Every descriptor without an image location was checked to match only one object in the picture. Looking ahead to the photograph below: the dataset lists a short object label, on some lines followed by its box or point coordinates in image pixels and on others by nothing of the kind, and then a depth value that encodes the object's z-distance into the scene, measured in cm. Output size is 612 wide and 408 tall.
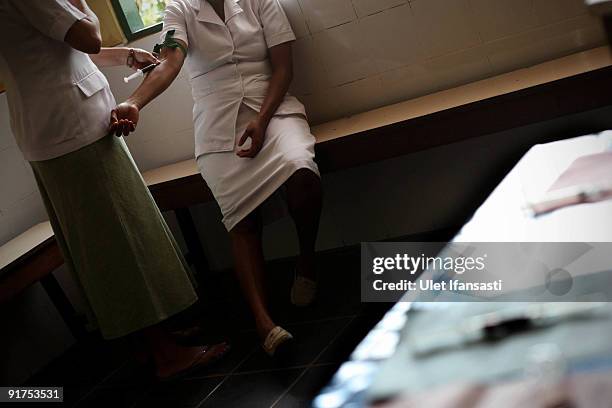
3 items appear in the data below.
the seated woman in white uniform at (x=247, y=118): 310
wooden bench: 290
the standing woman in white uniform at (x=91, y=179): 272
